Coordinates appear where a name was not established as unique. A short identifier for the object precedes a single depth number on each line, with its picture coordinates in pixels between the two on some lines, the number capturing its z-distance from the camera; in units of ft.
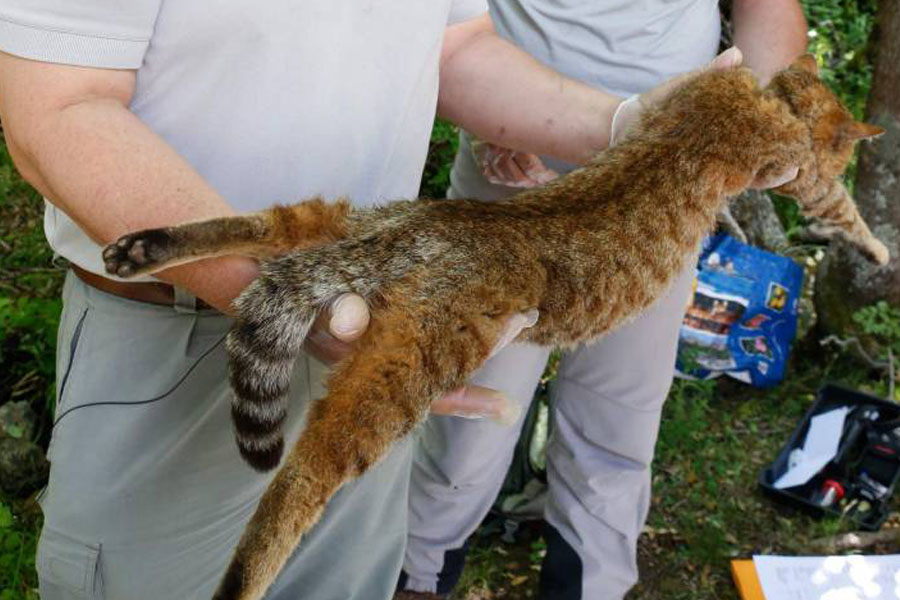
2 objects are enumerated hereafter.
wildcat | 5.16
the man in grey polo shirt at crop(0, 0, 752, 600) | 4.86
